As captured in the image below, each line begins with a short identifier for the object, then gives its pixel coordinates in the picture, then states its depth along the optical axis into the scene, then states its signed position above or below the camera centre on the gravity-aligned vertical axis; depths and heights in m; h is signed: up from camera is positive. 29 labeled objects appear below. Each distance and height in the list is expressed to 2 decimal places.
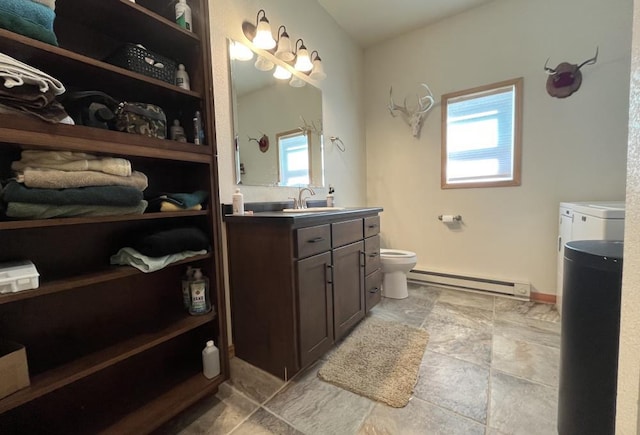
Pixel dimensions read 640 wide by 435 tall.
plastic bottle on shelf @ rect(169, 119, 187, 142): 1.27 +0.35
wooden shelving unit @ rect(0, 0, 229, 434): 0.90 -0.24
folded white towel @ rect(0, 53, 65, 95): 0.72 +0.38
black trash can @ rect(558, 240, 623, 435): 0.83 -0.46
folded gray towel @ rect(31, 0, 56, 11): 0.83 +0.65
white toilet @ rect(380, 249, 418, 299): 2.38 -0.64
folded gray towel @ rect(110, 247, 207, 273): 1.06 -0.21
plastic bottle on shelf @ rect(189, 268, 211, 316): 1.29 -0.43
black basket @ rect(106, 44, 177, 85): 1.09 +0.62
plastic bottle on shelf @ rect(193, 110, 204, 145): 1.27 +0.36
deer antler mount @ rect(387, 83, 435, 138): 2.65 +0.91
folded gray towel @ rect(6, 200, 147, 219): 0.79 +0.00
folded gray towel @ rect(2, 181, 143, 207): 0.79 +0.05
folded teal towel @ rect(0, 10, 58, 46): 0.76 +0.54
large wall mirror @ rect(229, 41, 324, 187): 1.69 +0.57
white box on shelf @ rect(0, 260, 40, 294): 0.77 -0.19
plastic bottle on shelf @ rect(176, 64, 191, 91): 1.26 +0.61
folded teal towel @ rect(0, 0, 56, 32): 0.75 +0.59
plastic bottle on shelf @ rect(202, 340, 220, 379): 1.30 -0.75
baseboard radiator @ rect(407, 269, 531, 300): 2.37 -0.82
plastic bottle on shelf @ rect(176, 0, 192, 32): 1.20 +0.86
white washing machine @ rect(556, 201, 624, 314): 1.41 -0.16
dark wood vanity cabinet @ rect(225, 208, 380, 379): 1.32 -0.44
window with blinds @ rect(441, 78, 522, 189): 2.35 +0.57
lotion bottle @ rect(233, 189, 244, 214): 1.54 +0.01
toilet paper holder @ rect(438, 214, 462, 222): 2.62 -0.19
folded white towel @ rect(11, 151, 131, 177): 0.86 +0.16
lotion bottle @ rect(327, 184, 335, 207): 2.31 +0.02
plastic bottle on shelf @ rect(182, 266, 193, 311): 1.32 -0.40
